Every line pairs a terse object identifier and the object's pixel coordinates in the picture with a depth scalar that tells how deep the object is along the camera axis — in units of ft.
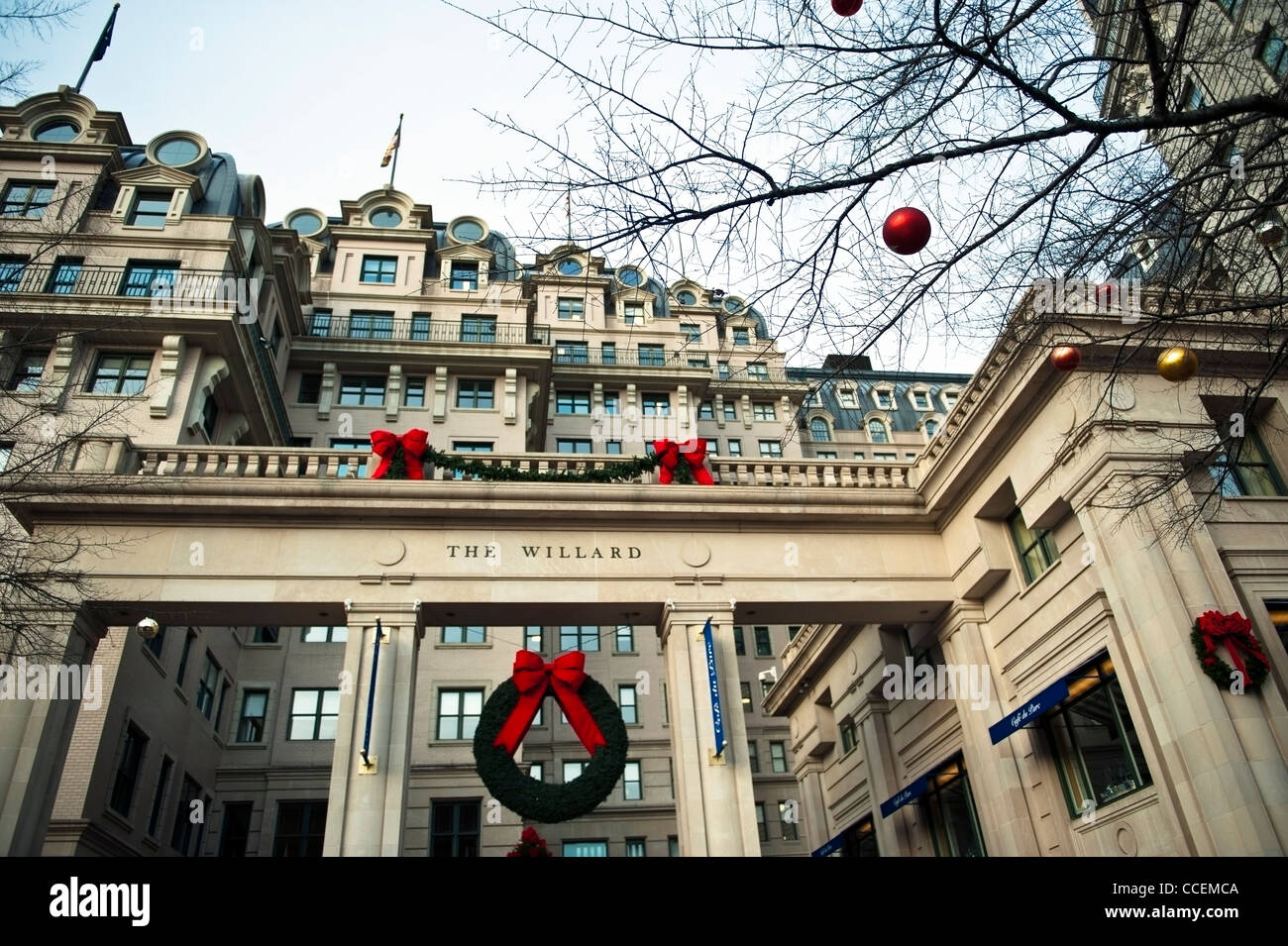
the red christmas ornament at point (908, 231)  20.58
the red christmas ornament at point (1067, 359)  30.48
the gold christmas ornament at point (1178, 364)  26.99
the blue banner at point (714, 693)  56.90
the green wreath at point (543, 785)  55.77
